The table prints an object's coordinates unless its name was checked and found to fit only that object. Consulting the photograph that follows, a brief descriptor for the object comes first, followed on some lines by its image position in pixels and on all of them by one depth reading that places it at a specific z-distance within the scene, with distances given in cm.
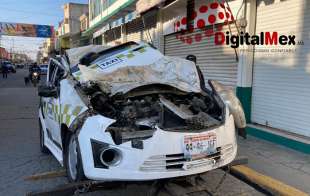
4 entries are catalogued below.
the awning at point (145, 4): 717
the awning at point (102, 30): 1352
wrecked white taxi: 236
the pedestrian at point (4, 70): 2483
